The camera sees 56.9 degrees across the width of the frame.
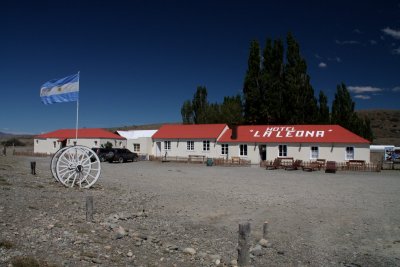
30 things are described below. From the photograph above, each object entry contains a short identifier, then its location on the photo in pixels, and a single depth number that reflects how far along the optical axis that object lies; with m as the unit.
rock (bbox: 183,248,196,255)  9.00
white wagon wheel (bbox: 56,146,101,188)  17.69
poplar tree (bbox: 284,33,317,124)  44.91
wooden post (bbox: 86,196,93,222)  10.91
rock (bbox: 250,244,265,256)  9.21
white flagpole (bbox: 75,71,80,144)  19.86
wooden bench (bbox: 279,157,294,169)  34.44
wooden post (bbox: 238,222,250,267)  8.01
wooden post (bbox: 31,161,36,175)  22.47
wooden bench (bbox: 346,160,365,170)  32.50
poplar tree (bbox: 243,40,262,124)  47.53
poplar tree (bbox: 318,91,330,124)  47.88
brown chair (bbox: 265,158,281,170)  34.06
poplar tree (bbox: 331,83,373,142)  48.72
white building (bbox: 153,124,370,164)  36.25
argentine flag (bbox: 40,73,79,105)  20.20
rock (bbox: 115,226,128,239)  9.59
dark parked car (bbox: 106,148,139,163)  40.69
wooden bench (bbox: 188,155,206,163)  42.08
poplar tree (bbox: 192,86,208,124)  61.94
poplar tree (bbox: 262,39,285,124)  46.00
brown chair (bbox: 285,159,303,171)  33.53
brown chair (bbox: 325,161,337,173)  30.92
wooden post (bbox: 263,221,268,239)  10.49
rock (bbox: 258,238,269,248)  9.84
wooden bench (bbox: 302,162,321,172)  32.78
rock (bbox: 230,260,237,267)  8.41
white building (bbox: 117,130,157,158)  49.29
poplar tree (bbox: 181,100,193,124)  62.97
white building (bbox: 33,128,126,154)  53.03
